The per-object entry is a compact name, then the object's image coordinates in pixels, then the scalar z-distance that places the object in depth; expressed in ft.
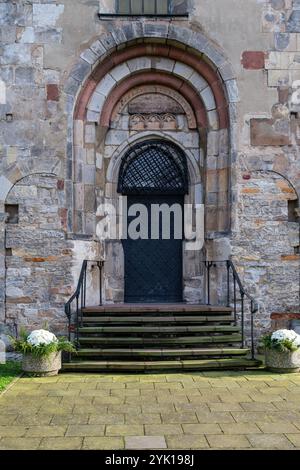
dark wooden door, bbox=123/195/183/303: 34.65
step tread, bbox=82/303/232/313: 29.60
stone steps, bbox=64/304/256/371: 26.16
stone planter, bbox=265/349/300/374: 25.45
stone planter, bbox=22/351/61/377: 24.85
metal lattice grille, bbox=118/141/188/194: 34.60
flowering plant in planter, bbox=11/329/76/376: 24.86
